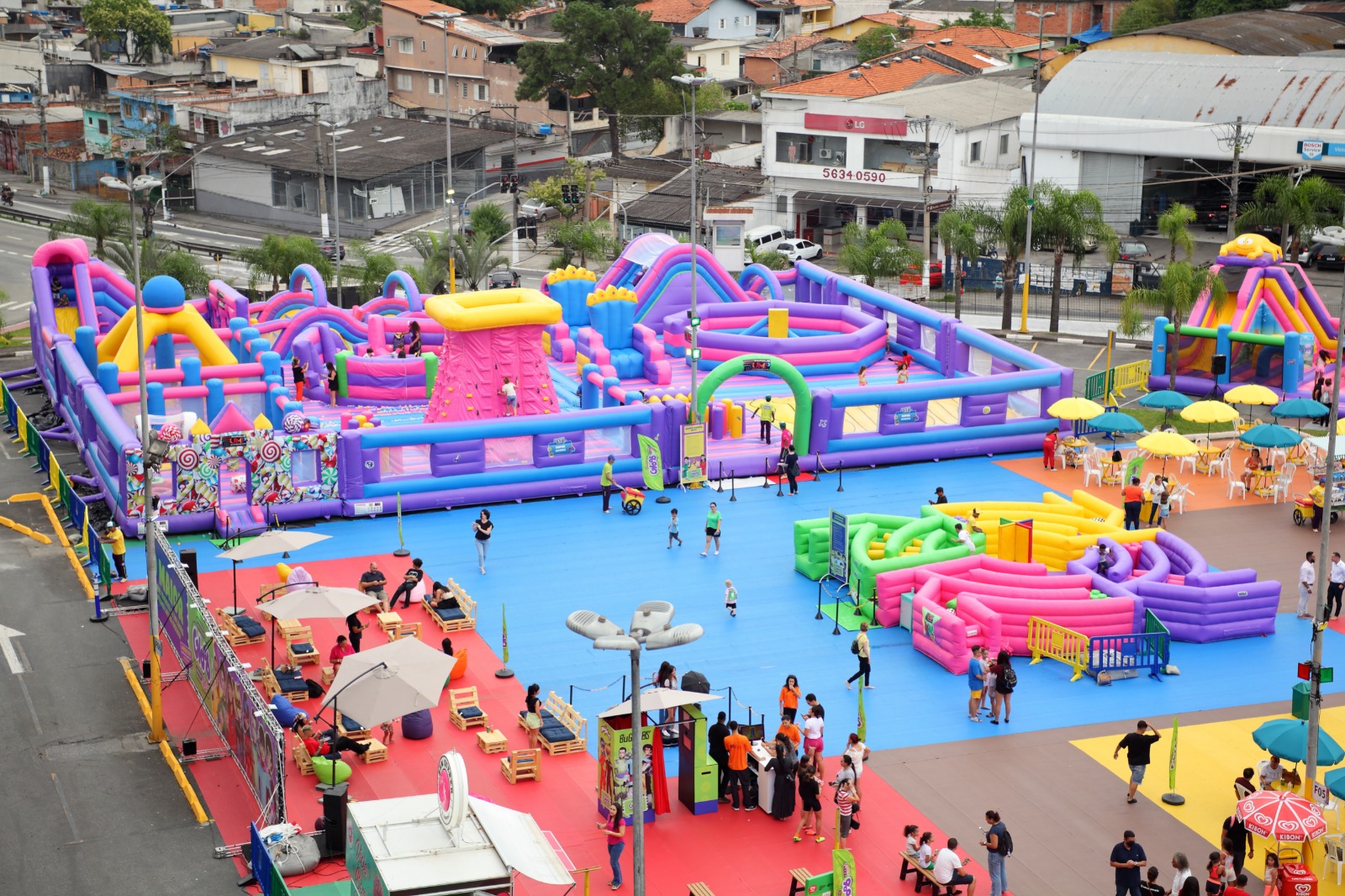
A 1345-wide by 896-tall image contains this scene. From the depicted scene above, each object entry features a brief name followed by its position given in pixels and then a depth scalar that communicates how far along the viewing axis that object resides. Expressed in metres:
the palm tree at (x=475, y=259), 63.97
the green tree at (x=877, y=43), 113.08
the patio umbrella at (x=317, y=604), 29.31
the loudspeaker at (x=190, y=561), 34.28
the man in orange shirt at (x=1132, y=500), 37.69
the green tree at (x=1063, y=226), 59.19
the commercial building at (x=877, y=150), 80.12
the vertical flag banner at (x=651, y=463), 41.72
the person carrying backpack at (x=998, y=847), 23.39
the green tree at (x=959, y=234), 59.72
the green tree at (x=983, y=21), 125.56
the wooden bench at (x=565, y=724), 28.28
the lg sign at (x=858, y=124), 80.38
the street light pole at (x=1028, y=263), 59.38
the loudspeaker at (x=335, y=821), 24.78
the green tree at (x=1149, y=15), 111.38
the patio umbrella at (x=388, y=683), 25.84
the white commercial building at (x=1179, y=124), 75.94
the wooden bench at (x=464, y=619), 33.28
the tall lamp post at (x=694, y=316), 40.38
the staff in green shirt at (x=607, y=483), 40.66
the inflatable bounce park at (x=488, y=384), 39.69
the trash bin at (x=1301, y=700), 24.59
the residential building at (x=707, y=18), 121.31
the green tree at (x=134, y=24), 121.12
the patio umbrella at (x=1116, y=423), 43.28
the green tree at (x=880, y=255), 63.19
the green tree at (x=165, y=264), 60.72
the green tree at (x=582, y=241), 67.69
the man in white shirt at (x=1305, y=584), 34.00
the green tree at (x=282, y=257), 63.56
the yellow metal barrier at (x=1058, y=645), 31.50
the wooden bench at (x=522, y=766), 27.27
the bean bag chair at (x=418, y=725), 28.64
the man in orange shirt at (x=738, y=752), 26.28
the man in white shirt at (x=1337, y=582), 33.66
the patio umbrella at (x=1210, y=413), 42.00
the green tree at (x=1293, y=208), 64.56
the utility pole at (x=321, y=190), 76.44
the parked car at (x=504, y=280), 66.93
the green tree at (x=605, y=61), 95.25
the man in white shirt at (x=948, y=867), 23.42
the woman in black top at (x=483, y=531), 36.38
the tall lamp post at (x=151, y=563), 28.23
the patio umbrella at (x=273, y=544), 31.83
